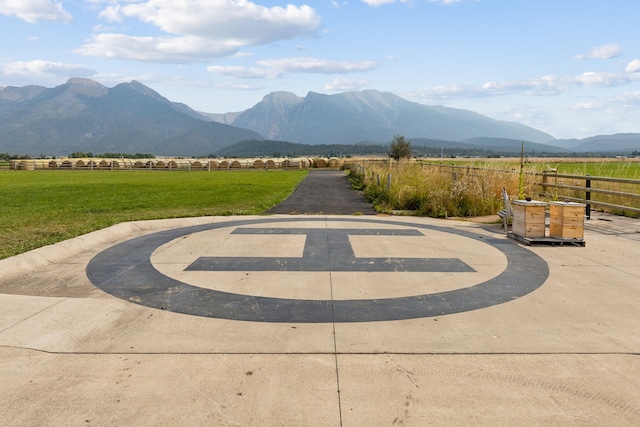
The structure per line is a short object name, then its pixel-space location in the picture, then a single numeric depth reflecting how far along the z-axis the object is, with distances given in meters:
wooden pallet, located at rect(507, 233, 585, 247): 8.92
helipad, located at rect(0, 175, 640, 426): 3.12
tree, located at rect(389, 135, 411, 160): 60.92
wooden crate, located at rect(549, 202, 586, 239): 8.98
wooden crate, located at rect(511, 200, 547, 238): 9.12
